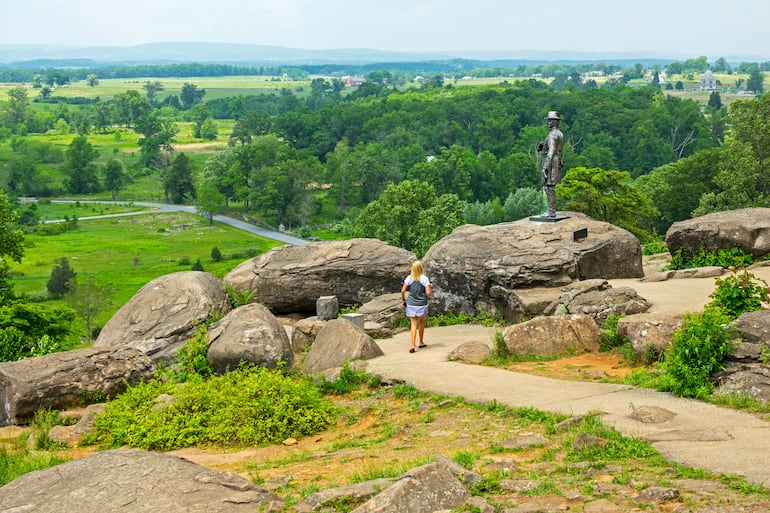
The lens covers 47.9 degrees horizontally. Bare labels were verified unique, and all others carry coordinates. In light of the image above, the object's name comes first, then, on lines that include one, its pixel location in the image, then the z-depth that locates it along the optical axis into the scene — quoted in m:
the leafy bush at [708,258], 23.42
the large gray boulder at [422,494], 8.64
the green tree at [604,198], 54.62
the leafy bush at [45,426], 14.09
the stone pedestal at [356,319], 20.06
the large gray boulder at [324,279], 24.83
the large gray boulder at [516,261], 21.47
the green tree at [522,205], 86.08
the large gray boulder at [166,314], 20.33
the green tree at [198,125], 178.25
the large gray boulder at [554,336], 16.78
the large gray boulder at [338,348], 17.50
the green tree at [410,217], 67.12
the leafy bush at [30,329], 22.14
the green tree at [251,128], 155.75
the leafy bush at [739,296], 15.24
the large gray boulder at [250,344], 16.72
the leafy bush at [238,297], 23.28
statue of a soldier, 23.88
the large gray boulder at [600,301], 18.17
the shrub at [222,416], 13.31
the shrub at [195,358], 17.20
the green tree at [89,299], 62.91
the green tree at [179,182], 122.00
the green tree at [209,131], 176.12
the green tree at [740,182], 54.47
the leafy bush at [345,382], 15.75
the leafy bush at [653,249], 32.13
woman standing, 18.08
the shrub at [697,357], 13.05
